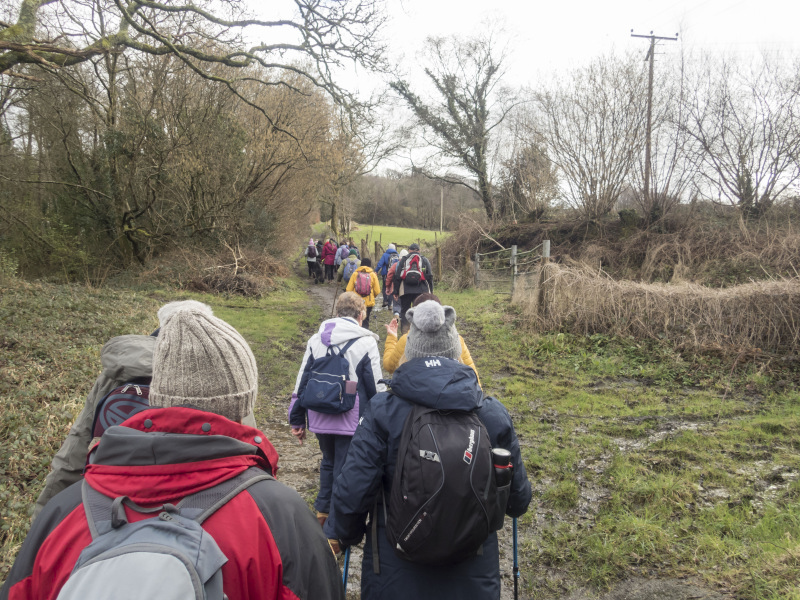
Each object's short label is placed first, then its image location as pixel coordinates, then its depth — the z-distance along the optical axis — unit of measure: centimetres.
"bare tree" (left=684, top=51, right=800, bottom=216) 1477
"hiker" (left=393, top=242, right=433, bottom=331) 882
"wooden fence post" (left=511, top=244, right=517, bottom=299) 1460
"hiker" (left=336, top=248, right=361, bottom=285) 1202
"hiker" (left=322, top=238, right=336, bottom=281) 2077
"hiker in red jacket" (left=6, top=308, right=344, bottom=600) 97
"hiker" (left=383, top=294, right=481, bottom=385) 417
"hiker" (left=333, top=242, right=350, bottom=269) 1912
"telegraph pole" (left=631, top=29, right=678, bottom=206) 1552
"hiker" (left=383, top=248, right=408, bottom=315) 949
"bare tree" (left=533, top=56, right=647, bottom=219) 1545
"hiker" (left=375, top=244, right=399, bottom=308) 1159
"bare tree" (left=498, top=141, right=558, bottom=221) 2045
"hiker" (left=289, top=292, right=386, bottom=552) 347
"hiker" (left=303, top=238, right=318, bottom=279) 2128
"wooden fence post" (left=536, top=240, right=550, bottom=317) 1021
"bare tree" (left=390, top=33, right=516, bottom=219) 2909
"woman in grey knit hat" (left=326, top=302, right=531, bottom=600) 204
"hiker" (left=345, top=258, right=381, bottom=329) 873
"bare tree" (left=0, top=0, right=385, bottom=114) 654
